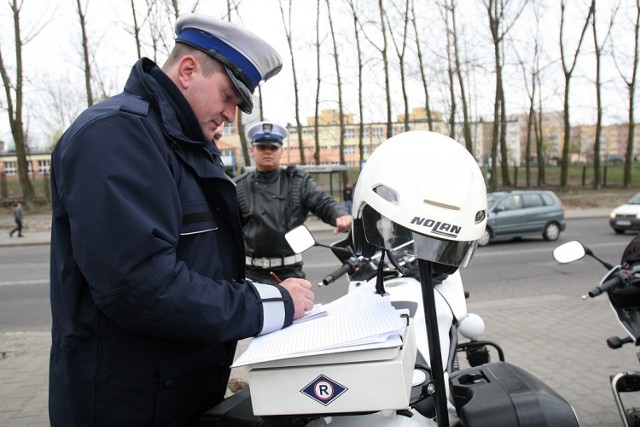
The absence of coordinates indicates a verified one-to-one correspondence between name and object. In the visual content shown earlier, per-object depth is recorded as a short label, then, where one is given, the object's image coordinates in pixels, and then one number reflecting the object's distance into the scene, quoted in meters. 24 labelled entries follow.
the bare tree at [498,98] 25.97
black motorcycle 2.42
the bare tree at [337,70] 25.83
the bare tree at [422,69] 26.77
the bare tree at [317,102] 25.78
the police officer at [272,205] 3.80
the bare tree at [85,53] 22.77
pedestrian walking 18.12
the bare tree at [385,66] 26.32
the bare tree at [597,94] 27.30
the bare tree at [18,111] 23.05
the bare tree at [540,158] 32.15
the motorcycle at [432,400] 1.26
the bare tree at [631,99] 28.50
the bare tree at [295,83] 24.98
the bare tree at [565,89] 27.59
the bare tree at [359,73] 25.98
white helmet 1.44
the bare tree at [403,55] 26.66
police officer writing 1.20
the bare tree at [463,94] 27.22
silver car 13.52
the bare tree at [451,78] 26.81
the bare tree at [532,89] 29.40
